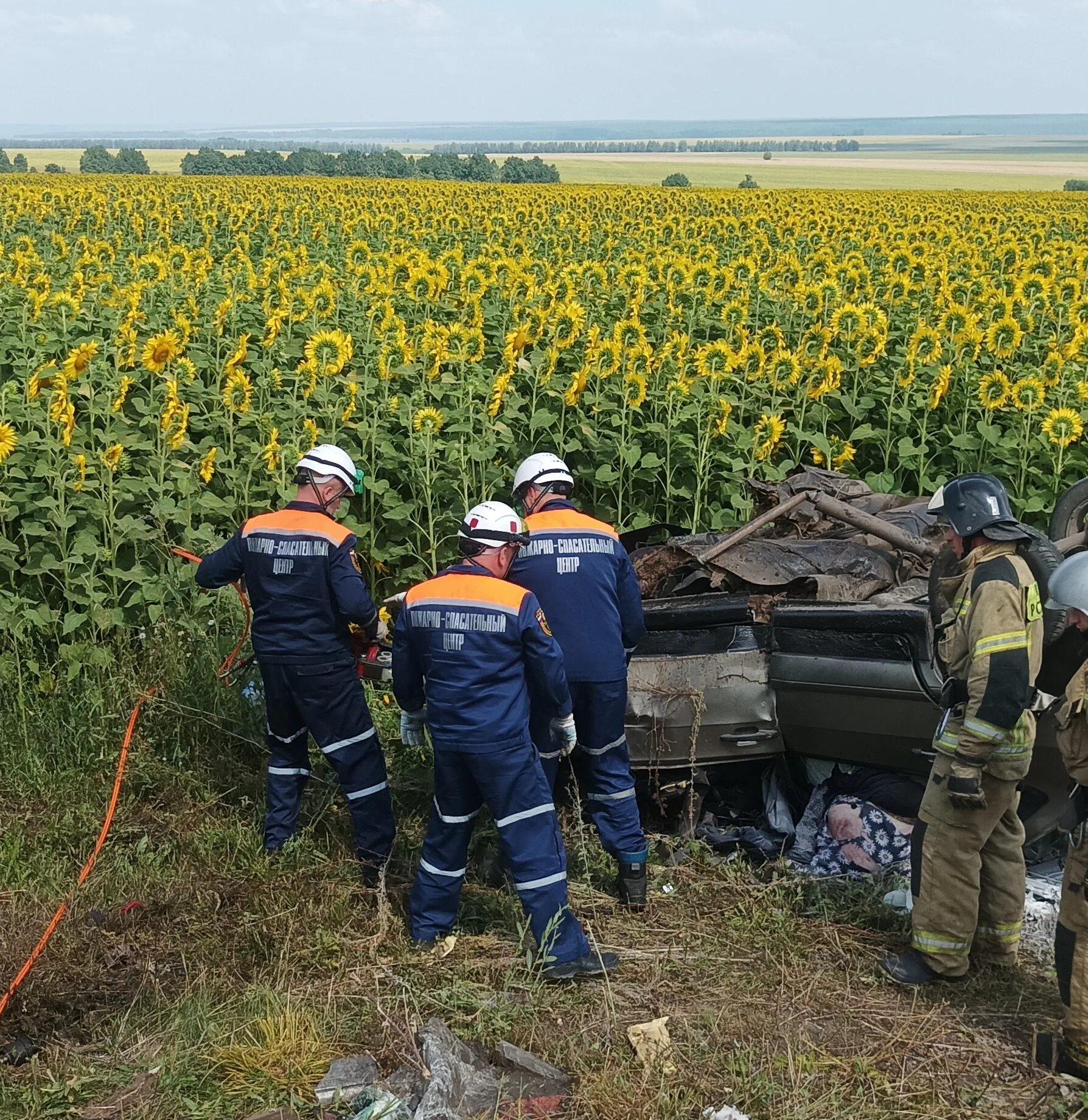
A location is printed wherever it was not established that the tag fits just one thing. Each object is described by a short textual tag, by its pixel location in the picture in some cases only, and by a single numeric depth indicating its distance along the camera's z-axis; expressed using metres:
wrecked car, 6.13
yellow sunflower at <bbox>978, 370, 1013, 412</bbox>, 10.33
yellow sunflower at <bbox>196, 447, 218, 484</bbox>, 8.59
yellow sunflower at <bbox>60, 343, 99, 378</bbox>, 8.38
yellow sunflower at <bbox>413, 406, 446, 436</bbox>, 8.94
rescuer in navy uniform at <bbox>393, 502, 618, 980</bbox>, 5.53
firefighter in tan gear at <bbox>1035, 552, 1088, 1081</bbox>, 4.73
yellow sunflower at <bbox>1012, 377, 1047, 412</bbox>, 10.02
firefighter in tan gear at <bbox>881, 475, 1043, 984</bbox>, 5.17
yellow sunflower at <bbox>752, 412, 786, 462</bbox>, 9.50
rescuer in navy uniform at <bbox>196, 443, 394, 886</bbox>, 6.27
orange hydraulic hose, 5.28
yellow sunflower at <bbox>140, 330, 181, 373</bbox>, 8.88
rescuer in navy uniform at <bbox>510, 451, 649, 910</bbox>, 6.12
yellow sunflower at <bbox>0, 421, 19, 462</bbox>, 7.98
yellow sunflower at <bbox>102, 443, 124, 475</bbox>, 8.15
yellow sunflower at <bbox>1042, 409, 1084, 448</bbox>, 9.41
